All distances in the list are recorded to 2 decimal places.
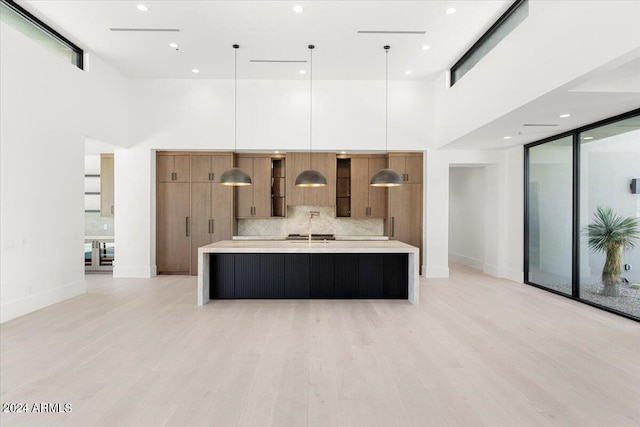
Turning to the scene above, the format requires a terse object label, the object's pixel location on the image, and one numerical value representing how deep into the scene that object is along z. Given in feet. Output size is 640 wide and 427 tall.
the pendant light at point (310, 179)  16.46
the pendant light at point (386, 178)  16.65
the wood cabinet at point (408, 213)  23.94
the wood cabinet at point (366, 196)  24.54
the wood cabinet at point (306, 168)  23.98
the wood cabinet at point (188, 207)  23.67
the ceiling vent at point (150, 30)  16.55
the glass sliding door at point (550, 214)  18.29
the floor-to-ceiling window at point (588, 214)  14.65
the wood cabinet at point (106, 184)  24.11
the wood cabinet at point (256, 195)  24.32
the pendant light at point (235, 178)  16.34
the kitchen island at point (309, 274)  17.17
